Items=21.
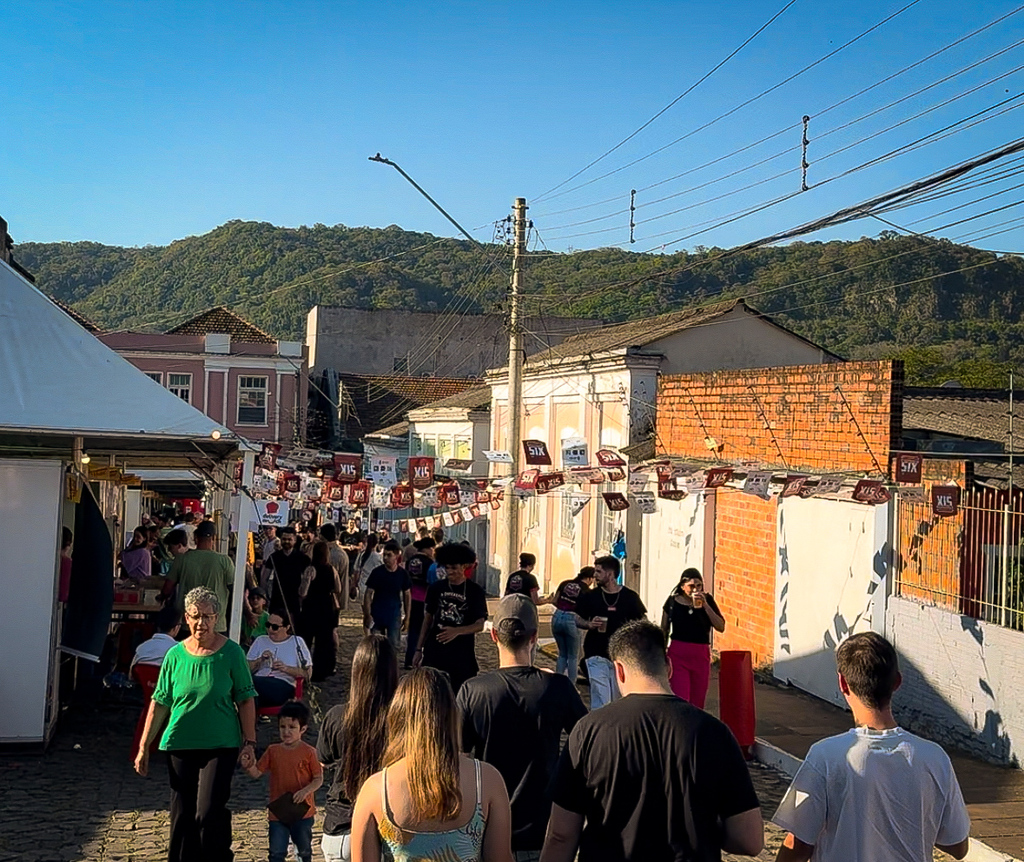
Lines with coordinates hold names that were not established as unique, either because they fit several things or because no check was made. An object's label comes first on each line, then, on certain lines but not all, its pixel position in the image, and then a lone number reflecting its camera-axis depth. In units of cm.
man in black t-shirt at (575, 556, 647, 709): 1063
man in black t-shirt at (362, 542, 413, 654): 1406
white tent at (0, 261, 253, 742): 994
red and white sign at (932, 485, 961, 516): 1159
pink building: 4809
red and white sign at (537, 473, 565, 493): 1742
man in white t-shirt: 403
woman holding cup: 1109
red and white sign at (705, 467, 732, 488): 1466
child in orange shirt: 639
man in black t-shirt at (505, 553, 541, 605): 1185
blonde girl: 382
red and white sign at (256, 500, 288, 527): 2272
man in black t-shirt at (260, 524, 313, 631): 1420
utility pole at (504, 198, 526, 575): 1953
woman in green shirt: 639
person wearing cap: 503
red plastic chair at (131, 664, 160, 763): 972
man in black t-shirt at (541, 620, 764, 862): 396
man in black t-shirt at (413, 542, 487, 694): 932
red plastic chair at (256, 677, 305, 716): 893
